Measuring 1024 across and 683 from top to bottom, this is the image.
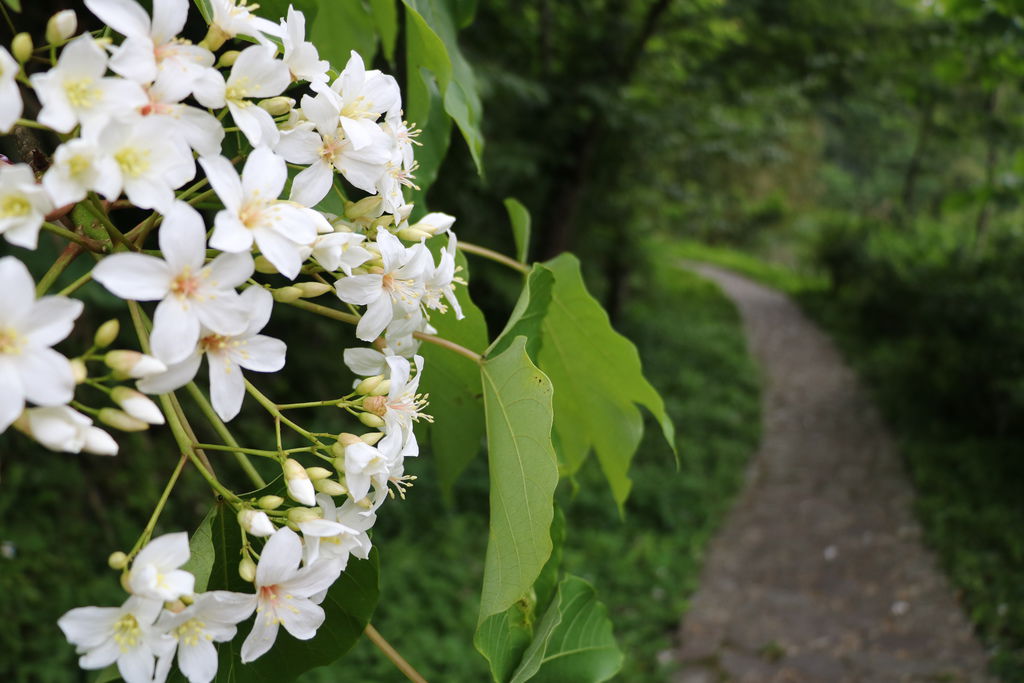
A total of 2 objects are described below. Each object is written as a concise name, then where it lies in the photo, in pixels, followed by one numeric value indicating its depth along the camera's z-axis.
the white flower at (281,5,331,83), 0.25
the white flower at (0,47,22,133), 0.19
